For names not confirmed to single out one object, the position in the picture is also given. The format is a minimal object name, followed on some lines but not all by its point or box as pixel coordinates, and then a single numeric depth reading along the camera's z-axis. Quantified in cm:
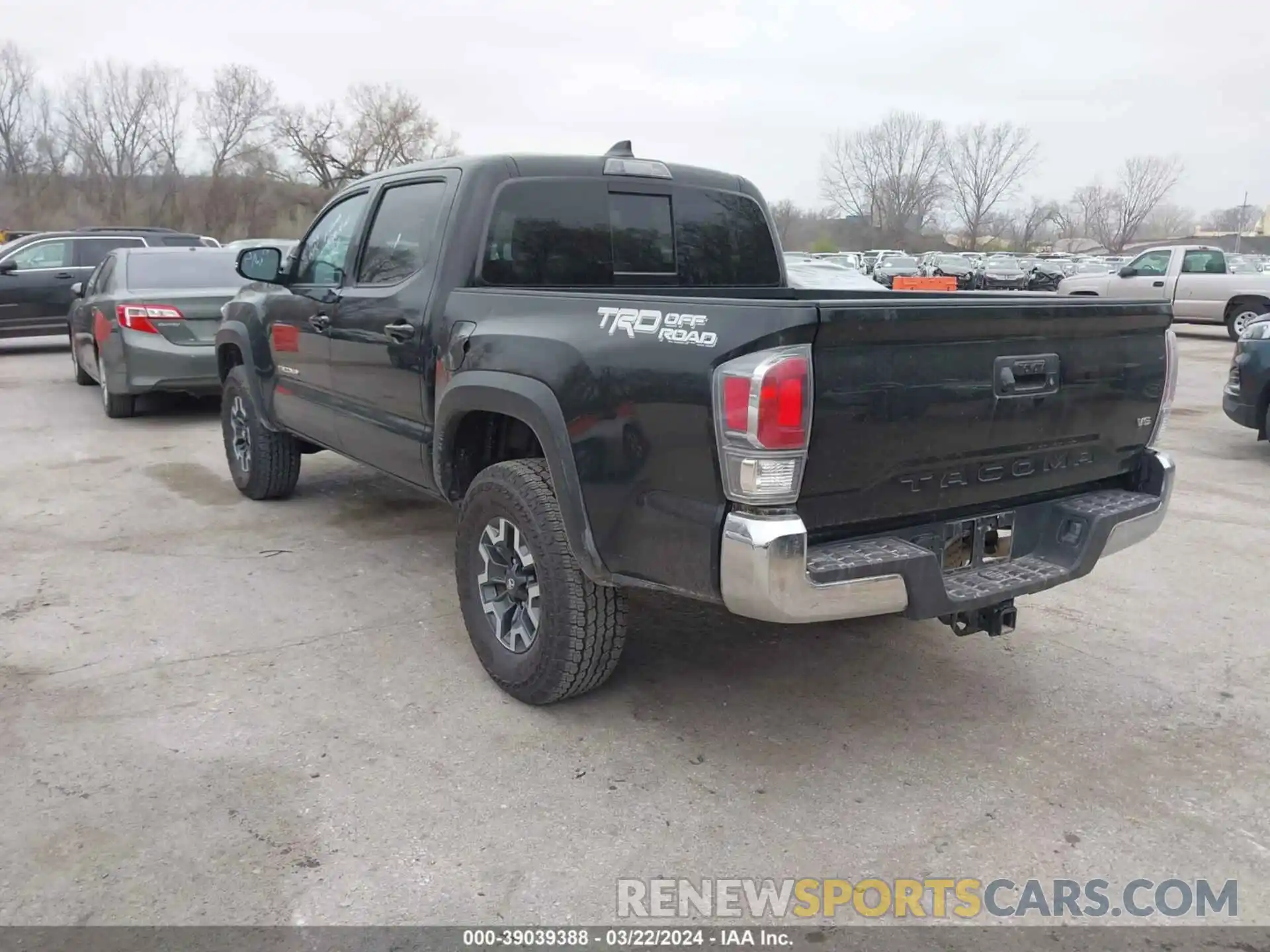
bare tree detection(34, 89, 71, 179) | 5491
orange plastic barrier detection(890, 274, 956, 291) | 1986
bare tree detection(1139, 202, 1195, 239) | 8419
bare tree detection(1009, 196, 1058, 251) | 7844
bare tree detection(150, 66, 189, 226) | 5566
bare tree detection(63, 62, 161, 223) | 5506
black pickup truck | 280
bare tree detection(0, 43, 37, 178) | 5509
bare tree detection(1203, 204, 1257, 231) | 8906
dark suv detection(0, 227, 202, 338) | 1400
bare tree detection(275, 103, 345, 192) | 6015
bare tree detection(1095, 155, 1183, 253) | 7838
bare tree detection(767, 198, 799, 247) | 6650
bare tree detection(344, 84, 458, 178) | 6159
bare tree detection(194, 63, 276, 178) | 5797
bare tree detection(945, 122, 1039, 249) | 7775
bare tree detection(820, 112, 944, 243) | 7625
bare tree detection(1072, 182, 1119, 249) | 7994
